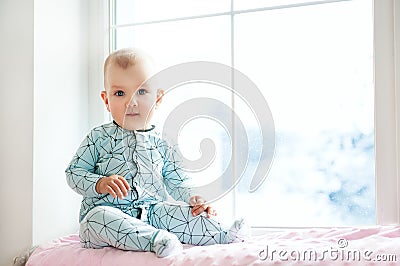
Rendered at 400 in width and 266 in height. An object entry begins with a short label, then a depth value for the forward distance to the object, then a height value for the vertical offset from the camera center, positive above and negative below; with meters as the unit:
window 1.60 +0.13
